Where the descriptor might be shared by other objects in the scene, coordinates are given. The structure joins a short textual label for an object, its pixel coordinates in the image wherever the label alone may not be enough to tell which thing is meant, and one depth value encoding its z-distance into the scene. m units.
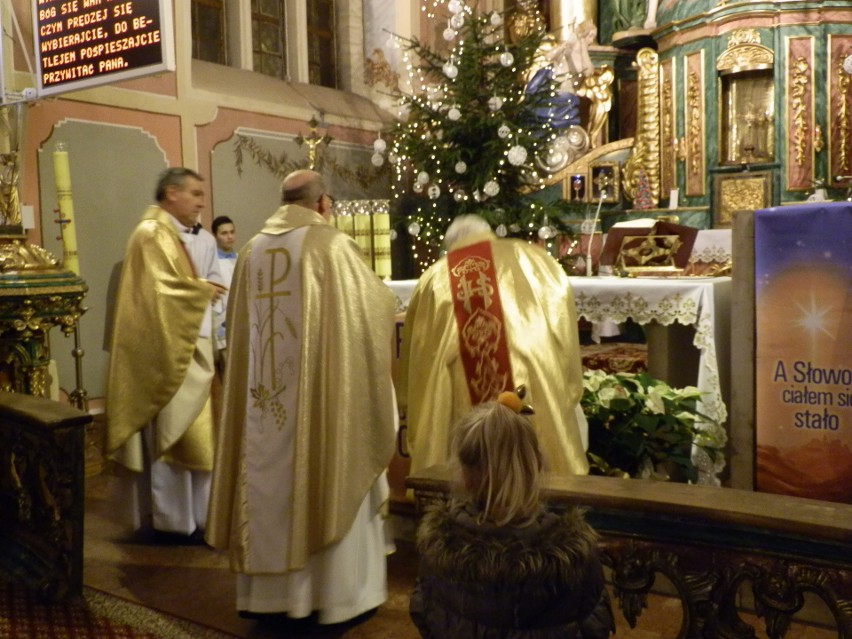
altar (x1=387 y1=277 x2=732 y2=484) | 4.25
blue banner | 3.40
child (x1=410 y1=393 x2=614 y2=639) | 1.59
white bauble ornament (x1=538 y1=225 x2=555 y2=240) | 7.86
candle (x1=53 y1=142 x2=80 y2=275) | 4.72
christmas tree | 8.05
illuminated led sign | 4.43
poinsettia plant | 3.85
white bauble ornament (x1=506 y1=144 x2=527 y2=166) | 7.72
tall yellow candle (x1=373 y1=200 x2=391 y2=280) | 5.93
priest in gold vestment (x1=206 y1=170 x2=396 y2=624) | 2.98
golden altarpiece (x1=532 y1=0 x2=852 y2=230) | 9.54
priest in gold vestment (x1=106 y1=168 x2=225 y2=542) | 4.11
